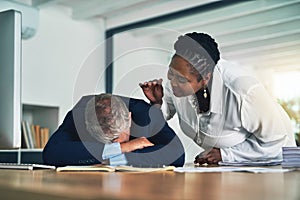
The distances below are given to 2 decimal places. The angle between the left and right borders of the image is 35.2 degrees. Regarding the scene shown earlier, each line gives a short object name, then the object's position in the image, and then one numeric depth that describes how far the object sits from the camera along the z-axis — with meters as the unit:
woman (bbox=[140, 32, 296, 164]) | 1.59
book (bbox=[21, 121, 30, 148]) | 4.55
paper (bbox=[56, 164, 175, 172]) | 1.07
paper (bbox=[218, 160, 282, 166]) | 1.50
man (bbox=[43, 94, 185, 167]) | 1.28
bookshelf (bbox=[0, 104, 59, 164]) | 4.99
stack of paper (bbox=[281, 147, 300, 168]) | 1.32
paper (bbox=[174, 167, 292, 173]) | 1.08
